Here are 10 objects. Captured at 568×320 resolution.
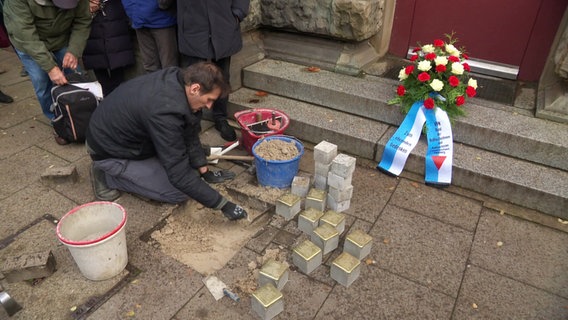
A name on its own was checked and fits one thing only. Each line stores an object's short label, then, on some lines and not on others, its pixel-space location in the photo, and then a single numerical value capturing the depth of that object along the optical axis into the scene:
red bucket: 3.79
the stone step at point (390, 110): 3.55
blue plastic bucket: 3.35
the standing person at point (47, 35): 3.57
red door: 4.17
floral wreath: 3.75
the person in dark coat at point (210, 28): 3.77
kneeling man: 2.82
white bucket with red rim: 2.46
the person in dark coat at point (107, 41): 4.15
